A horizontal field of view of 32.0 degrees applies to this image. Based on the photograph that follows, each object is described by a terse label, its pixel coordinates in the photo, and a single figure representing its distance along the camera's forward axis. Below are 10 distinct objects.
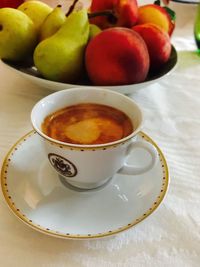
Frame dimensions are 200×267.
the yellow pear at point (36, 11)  0.58
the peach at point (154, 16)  0.63
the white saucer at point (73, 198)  0.32
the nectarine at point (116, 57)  0.50
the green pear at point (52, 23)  0.55
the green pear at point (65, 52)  0.50
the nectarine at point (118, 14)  0.61
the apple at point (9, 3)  0.82
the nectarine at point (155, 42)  0.55
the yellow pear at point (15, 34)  0.54
